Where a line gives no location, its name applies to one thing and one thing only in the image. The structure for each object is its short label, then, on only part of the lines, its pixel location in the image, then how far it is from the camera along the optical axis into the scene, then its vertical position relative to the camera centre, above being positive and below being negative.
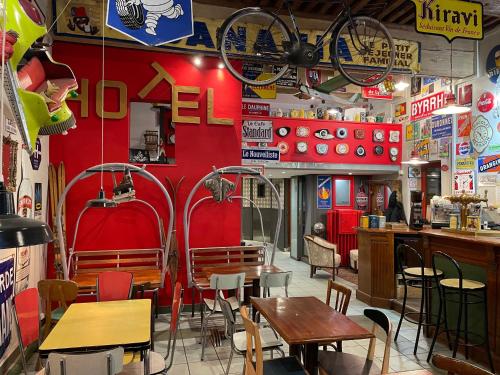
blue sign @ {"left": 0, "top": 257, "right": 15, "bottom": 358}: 3.33 -0.95
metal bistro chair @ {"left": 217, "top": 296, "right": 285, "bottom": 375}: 3.17 -1.28
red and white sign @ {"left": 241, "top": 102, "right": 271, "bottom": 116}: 8.47 +1.90
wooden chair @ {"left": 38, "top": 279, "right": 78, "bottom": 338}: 3.59 -0.94
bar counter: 3.74 -0.84
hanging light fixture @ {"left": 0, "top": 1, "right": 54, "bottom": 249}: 1.45 -0.14
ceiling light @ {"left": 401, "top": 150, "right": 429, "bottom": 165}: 7.39 +0.64
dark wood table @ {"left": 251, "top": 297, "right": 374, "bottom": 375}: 2.62 -0.99
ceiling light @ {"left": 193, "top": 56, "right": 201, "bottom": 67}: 5.75 +2.00
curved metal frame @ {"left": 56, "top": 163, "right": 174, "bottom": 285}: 4.59 -0.03
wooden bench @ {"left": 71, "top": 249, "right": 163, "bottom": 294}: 4.83 -0.99
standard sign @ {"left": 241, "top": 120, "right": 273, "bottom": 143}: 8.16 +1.35
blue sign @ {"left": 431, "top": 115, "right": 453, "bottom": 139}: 7.64 +1.38
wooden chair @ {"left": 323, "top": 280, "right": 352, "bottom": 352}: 3.27 -0.92
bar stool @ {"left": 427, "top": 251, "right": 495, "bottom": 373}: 3.70 -1.09
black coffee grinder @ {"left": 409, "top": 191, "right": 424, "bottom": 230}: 5.83 -0.38
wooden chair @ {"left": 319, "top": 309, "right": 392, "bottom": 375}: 2.71 -1.28
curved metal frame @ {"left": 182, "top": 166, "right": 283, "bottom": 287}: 5.17 +0.14
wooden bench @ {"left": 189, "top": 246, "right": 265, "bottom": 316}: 5.53 -0.96
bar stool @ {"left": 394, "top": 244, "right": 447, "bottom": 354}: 4.25 -1.12
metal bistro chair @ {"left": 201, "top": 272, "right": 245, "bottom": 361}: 4.03 -0.98
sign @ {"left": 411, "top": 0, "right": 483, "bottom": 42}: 4.25 +2.00
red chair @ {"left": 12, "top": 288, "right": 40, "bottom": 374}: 2.81 -0.96
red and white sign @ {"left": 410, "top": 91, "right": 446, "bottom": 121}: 7.98 +1.93
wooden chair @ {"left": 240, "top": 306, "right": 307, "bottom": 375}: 2.45 -1.22
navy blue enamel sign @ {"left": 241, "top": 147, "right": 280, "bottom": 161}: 7.57 +0.79
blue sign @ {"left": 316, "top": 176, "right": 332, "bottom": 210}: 9.88 +0.02
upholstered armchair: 7.93 -1.31
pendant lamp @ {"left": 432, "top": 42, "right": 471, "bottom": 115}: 5.42 +1.24
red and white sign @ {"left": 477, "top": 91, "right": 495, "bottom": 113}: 6.59 +1.60
